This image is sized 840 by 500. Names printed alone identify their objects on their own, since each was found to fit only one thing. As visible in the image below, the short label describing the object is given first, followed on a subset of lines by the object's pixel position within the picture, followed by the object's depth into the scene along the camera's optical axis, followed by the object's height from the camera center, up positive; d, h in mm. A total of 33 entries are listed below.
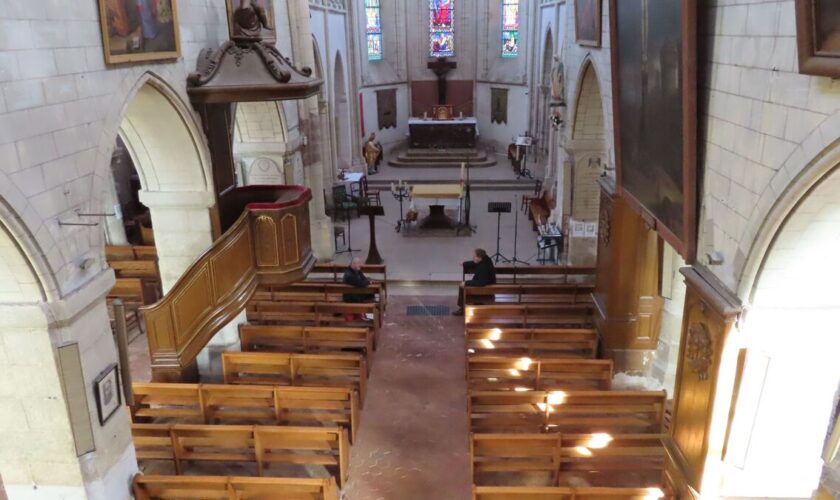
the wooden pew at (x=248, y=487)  5383 -3280
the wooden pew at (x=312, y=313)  9203 -3086
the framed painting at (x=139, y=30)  5613 +773
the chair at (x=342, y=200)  15406 -2405
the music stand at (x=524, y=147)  19562 -1617
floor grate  10570 -3560
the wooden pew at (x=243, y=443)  6121 -3302
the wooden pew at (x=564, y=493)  5188 -3292
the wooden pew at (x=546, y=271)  10516 -2947
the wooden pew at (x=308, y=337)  8367 -3131
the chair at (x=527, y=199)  16447 -2726
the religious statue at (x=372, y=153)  20172 -1675
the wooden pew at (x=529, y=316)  8969 -3172
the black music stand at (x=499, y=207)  11172 -1972
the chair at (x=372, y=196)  15969 -2528
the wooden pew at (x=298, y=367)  7520 -3184
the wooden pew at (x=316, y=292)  9820 -3017
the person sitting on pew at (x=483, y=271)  9773 -2700
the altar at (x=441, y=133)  22125 -1240
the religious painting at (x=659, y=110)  4449 -165
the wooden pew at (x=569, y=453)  5922 -3410
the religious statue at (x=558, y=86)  12062 +145
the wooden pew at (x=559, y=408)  6605 -3314
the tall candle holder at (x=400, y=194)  14938 -2417
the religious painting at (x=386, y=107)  22594 -254
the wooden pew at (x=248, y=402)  6828 -3249
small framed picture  5293 -2403
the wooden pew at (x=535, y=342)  8180 -3238
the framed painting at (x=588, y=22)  8352 +981
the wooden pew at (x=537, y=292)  9766 -3090
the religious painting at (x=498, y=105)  22547 -327
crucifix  22828 +1116
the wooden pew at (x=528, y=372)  7344 -3260
